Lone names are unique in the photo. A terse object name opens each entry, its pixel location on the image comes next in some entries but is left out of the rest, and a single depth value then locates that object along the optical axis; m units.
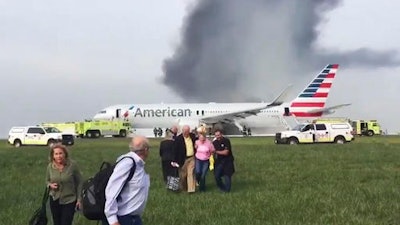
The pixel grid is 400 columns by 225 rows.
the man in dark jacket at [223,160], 17.91
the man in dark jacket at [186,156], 17.31
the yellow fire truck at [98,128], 81.06
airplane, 81.69
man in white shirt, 7.15
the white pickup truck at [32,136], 56.94
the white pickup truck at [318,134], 54.19
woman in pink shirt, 18.03
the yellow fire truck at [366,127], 89.19
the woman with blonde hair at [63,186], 9.57
